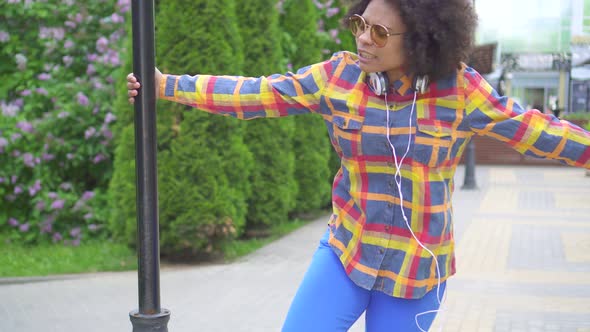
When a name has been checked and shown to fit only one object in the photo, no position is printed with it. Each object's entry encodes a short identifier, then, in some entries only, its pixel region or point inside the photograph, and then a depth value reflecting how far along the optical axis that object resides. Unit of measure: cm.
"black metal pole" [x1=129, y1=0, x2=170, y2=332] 269
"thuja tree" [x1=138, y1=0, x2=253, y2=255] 682
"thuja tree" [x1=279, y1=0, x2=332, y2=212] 1023
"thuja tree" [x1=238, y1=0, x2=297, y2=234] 847
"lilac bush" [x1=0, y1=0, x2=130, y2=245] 814
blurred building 3441
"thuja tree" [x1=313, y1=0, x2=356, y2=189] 1127
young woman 246
